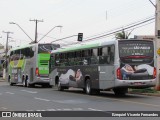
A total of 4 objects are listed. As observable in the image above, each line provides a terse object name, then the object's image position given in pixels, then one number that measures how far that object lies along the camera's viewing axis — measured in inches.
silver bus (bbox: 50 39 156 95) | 864.3
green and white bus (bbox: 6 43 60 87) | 1385.3
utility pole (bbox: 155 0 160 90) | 1083.9
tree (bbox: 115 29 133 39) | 2527.1
